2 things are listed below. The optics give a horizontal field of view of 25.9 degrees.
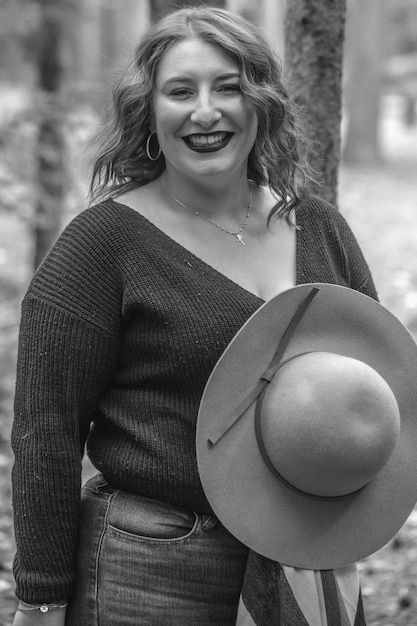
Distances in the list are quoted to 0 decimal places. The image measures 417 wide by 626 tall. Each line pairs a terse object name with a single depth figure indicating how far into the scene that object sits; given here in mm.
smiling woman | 2109
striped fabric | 1997
